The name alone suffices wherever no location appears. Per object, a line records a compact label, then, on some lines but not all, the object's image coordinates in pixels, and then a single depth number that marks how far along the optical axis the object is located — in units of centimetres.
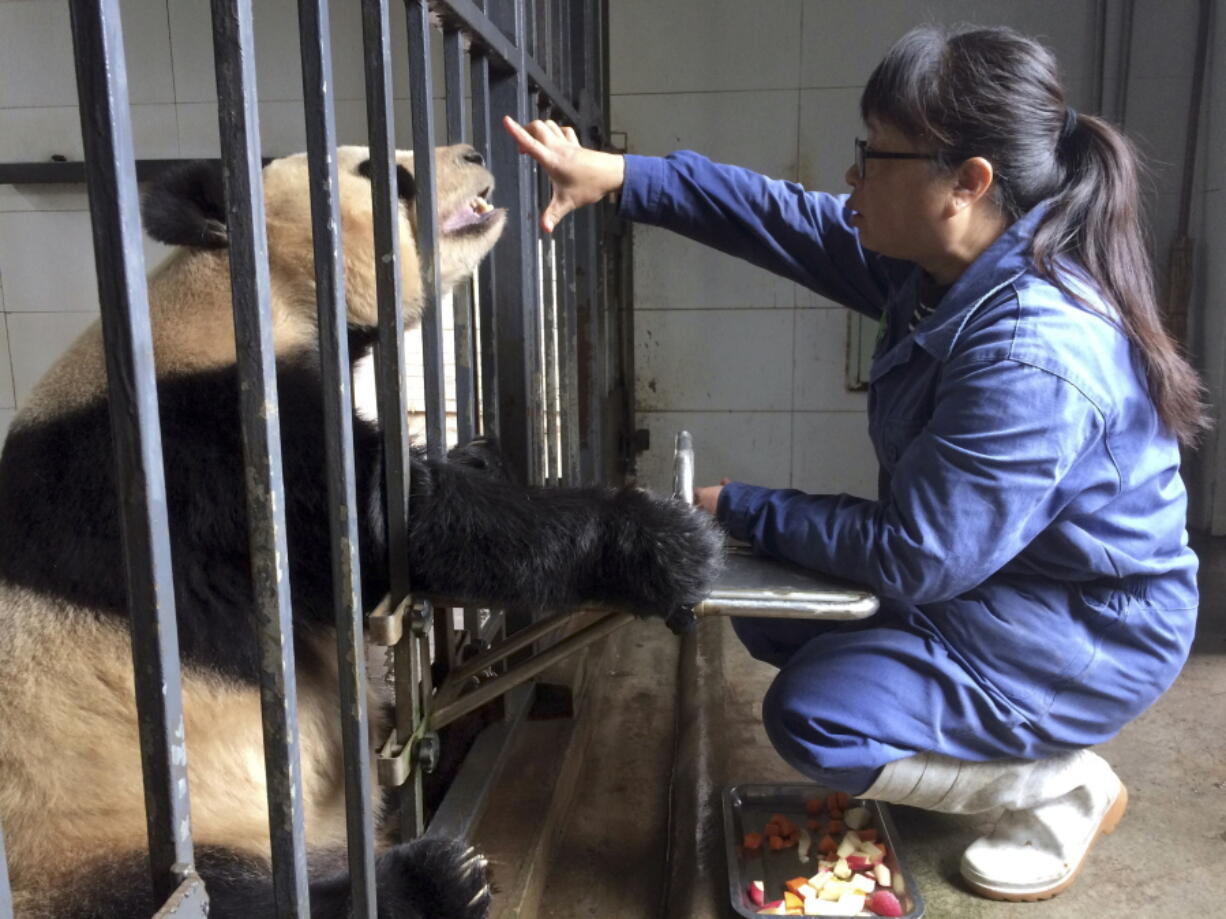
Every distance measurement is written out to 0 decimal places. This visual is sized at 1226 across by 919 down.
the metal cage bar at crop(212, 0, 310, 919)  95
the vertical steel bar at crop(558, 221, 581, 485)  296
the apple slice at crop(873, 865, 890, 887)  200
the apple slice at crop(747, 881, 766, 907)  194
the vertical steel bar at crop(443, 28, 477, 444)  187
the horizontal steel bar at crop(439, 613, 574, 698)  179
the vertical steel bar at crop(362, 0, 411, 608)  136
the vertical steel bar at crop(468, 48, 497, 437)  211
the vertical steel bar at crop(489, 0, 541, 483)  226
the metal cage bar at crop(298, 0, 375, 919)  115
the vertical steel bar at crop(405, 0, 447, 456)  158
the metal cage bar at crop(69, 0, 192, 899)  76
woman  167
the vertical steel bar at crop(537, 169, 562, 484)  276
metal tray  196
